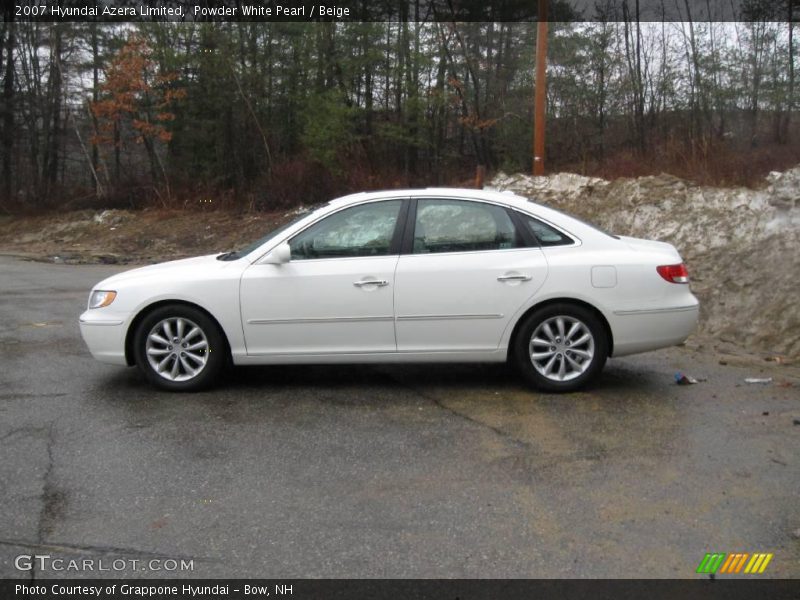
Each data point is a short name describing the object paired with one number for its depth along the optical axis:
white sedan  6.00
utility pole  16.50
